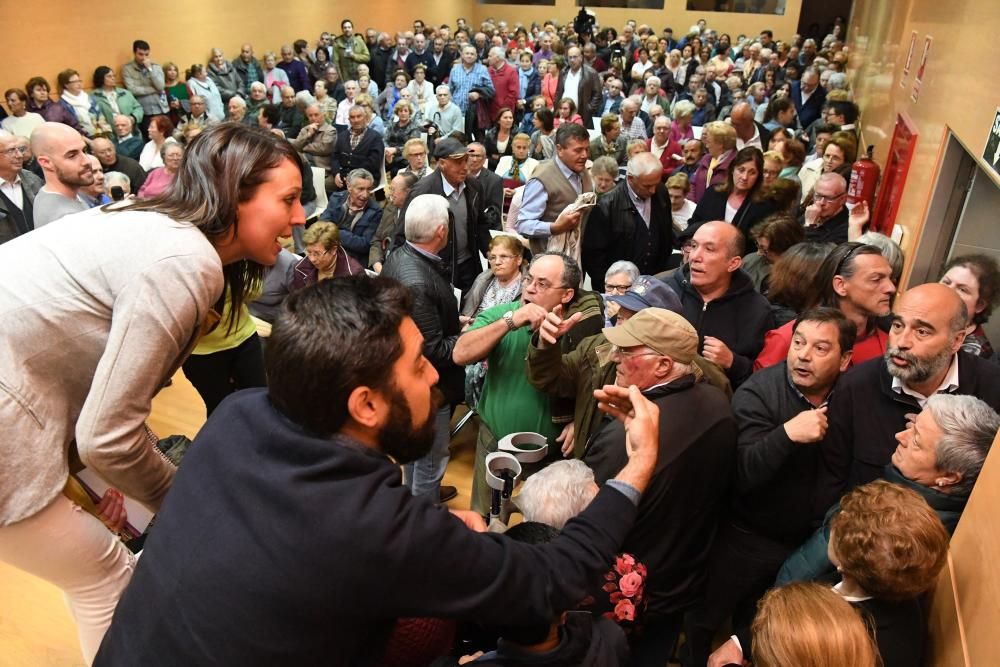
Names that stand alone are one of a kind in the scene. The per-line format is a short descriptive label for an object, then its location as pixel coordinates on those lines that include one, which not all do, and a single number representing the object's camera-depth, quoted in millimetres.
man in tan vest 4359
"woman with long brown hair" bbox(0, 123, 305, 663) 1340
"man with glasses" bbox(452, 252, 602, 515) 2686
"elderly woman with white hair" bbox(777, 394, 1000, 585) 1709
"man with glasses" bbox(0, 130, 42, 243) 4219
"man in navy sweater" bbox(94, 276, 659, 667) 991
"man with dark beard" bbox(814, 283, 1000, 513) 2084
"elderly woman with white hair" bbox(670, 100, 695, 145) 7492
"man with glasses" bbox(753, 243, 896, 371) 2619
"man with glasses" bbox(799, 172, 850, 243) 4098
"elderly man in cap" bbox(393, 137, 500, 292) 4492
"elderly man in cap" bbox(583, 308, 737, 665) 1874
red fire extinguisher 4654
